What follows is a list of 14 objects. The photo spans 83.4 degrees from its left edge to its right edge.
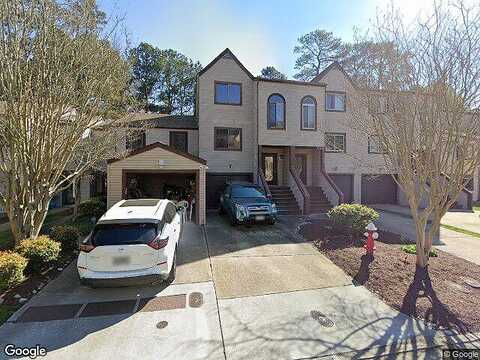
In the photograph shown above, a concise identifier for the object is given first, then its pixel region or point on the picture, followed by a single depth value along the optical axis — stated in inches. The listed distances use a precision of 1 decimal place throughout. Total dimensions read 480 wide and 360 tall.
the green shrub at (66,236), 302.4
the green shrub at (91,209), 516.4
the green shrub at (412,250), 318.2
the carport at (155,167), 450.2
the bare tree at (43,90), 248.5
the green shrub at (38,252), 242.7
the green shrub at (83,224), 420.0
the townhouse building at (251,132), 641.0
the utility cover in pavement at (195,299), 201.6
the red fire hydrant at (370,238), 295.9
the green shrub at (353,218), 370.0
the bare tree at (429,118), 219.0
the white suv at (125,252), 207.2
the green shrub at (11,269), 204.5
